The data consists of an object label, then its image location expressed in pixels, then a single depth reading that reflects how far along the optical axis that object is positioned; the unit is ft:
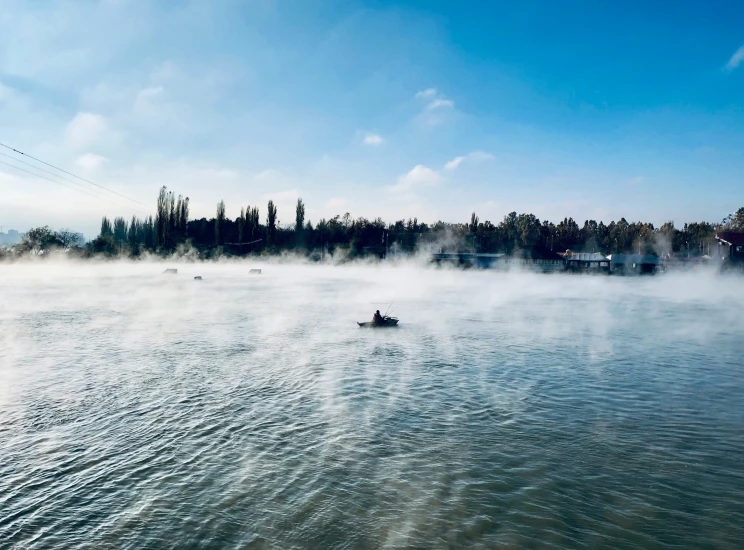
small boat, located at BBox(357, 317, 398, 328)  101.45
